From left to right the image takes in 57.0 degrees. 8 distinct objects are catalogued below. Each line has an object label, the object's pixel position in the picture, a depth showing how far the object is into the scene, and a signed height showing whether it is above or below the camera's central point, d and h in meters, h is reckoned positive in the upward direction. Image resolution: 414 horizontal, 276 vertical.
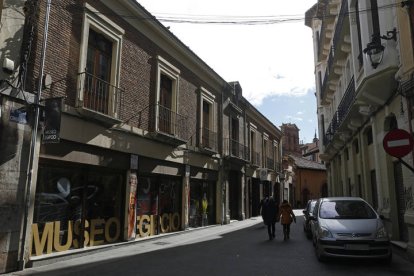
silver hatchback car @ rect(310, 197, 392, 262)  8.42 -0.63
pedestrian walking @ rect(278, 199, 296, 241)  13.77 -0.40
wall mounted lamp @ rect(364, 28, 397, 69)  10.88 +4.57
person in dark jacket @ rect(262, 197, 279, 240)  14.09 -0.28
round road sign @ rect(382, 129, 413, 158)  7.60 +1.28
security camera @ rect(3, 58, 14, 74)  8.22 +2.93
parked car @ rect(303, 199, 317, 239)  14.66 -0.41
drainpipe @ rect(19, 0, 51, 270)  8.38 +0.58
